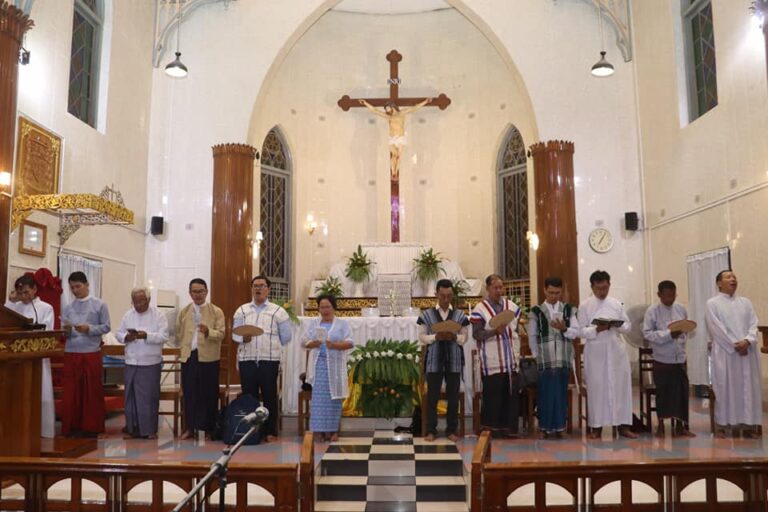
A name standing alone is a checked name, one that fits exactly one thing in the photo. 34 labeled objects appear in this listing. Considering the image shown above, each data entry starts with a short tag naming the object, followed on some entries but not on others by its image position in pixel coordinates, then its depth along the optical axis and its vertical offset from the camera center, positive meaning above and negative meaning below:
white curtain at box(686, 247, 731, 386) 9.51 +0.40
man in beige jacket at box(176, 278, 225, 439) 6.61 -0.29
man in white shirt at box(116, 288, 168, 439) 6.66 -0.34
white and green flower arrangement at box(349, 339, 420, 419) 7.03 -0.53
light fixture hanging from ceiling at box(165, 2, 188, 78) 10.01 +3.75
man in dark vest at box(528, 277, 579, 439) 6.54 -0.27
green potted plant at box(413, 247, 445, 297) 12.36 +1.00
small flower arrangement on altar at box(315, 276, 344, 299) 11.76 +0.70
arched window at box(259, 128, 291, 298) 13.70 +2.33
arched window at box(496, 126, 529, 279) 13.62 +2.41
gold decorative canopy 8.09 +1.47
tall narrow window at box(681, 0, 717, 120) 9.95 +3.97
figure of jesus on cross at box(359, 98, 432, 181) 13.56 +3.84
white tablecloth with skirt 8.35 -0.11
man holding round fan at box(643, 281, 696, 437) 6.77 -0.35
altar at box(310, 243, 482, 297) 12.45 +1.07
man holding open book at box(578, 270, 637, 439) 6.61 -0.35
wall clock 11.48 +1.42
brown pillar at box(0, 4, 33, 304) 7.20 +2.40
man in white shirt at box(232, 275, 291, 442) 6.58 -0.21
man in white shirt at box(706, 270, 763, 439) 6.62 -0.35
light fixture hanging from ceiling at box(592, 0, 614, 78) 10.17 +3.77
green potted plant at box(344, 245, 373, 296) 12.48 +1.03
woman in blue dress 6.50 -0.39
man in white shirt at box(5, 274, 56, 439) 6.45 +0.13
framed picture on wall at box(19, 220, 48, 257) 8.23 +1.11
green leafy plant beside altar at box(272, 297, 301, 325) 8.36 +0.21
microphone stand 2.39 -0.51
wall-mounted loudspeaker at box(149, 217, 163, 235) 11.62 +1.72
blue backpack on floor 6.23 -0.77
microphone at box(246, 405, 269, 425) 2.61 -0.33
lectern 4.70 -0.35
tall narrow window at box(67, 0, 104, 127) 10.08 +4.03
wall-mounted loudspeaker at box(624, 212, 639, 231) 11.41 +1.72
